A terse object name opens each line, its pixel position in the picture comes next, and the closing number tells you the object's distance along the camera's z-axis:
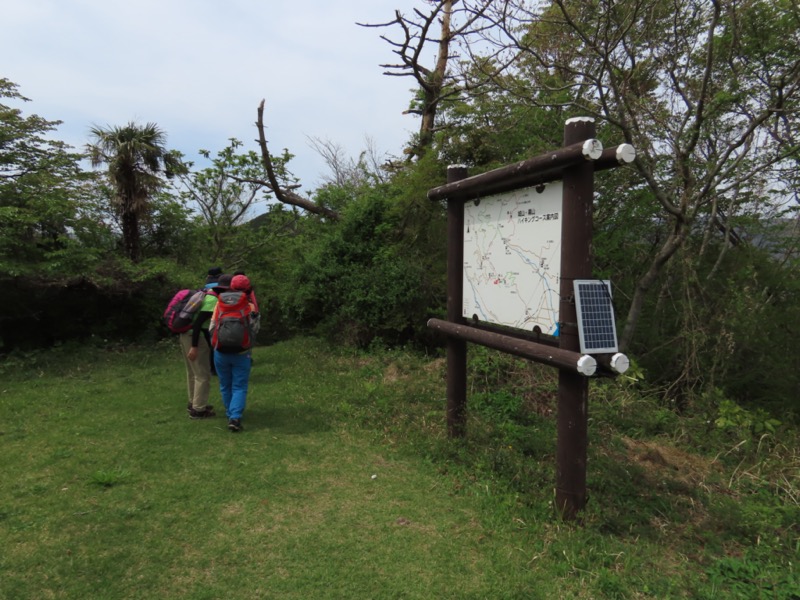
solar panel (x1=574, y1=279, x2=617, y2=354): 3.37
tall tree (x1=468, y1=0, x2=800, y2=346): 5.48
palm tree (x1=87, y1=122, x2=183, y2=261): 11.89
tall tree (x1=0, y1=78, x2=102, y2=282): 8.84
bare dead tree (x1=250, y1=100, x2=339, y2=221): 12.55
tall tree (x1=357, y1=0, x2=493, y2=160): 11.45
